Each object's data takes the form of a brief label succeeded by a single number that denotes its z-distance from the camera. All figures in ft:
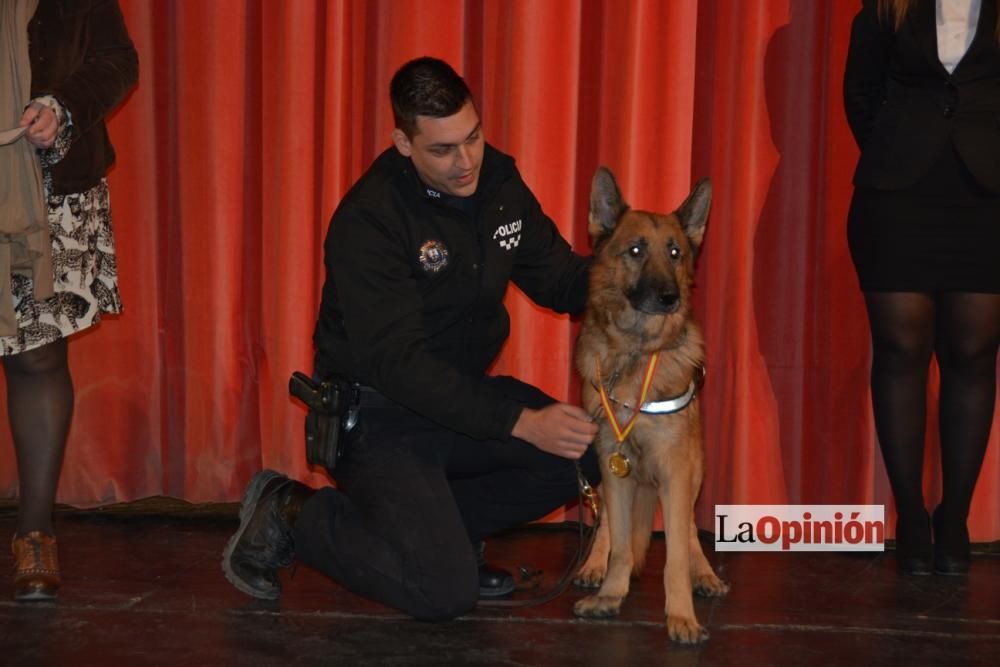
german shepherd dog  9.09
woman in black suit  10.87
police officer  8.89
